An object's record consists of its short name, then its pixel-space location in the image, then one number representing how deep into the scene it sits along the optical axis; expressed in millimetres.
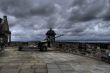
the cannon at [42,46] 9419
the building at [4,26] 16538
